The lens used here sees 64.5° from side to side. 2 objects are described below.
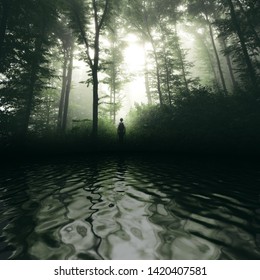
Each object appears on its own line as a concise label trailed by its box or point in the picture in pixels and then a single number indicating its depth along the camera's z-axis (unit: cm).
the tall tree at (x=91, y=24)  1602
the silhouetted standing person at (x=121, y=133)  1523
